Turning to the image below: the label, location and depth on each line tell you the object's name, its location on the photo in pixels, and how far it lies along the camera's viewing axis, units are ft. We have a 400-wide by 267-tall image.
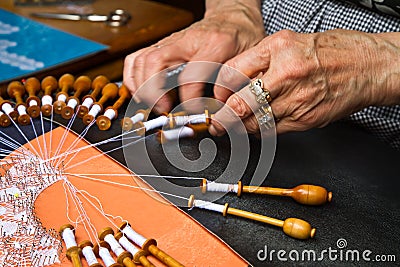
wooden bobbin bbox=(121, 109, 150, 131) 2.80
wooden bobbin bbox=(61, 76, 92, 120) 2.91
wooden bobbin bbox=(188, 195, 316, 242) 2.10
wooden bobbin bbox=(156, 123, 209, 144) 2.74
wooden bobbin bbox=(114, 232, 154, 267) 1.95
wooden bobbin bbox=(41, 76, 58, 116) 3.09
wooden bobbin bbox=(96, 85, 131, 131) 2.82
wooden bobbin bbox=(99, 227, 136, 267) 1.95
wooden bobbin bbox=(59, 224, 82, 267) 1.95
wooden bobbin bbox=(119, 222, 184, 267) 1.93
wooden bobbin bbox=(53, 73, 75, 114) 2.97
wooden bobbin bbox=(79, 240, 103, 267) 2.03
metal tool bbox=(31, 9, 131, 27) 4.83
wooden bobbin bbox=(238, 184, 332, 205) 2.30
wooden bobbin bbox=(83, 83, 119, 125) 2.87
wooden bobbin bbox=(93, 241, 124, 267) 2.04
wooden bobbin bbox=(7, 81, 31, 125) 2.87
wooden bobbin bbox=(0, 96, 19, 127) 2.86
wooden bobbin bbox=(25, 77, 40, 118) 2.92
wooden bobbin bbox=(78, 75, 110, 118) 2.92
